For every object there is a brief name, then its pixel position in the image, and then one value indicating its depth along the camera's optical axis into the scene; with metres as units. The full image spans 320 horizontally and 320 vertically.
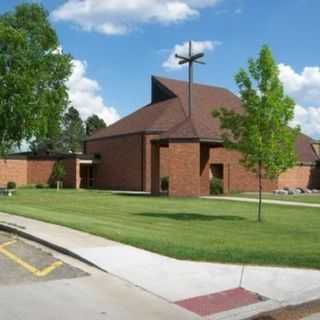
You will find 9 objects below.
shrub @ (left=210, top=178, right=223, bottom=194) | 40.03
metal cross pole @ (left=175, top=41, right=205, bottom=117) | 38.72
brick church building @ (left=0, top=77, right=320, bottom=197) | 35.31
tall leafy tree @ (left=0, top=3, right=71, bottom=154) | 22.41
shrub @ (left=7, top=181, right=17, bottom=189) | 45.06
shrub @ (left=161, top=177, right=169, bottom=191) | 41.68
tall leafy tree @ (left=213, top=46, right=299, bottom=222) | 17.92
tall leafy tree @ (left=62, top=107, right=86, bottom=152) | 95.38
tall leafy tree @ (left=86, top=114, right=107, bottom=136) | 100.19
